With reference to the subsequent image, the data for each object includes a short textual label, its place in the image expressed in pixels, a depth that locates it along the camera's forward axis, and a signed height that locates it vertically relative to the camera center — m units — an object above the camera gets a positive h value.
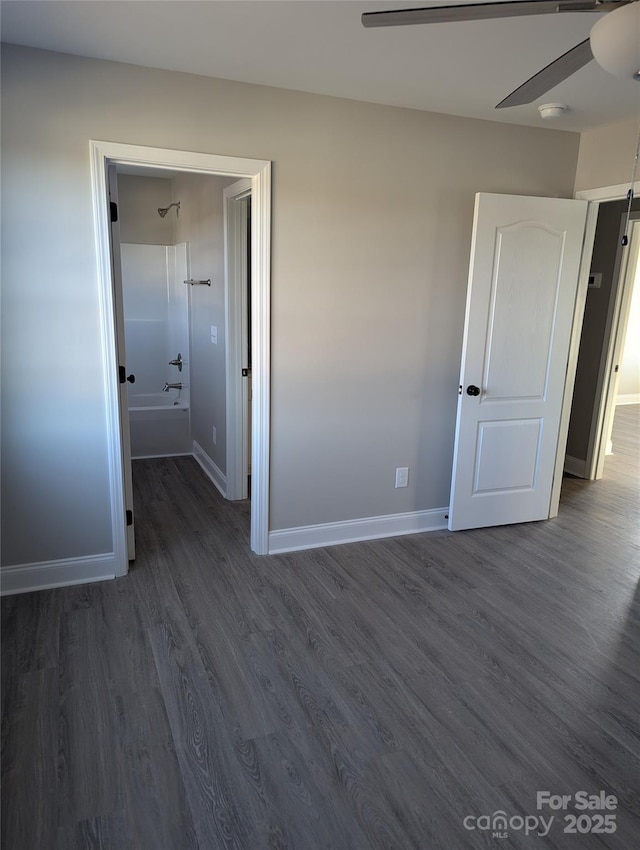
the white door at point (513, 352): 3.53 -0.29
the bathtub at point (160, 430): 5.17 -1.20
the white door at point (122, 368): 2.97 -0.40
